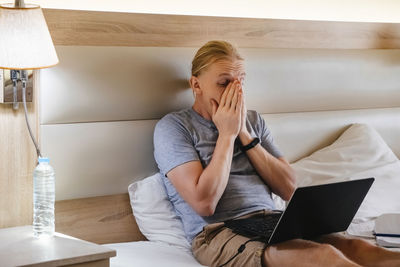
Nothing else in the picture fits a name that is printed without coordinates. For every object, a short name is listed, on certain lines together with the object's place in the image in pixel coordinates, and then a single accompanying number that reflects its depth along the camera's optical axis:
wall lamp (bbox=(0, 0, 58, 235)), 2.65
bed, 2.99
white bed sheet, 2.78
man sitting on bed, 2.84
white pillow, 3.04
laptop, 2.66
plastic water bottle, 2.73
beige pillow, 3.30
